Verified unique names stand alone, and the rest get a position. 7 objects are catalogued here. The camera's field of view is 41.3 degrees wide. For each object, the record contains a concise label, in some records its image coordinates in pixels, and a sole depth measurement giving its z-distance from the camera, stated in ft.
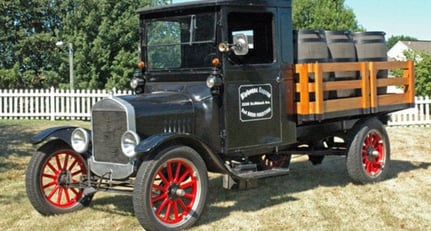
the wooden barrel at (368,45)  24.89
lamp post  82.89
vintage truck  17.59
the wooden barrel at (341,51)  23.61
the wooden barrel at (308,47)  22.45
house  182.60
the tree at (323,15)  134.10
